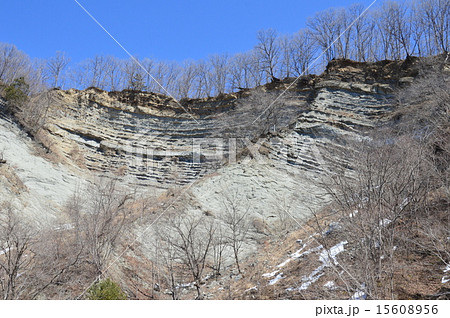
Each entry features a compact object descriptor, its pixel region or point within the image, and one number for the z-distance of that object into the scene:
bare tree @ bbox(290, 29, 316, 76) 41.94
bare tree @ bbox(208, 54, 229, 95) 47.19
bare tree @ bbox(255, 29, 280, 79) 43.50
